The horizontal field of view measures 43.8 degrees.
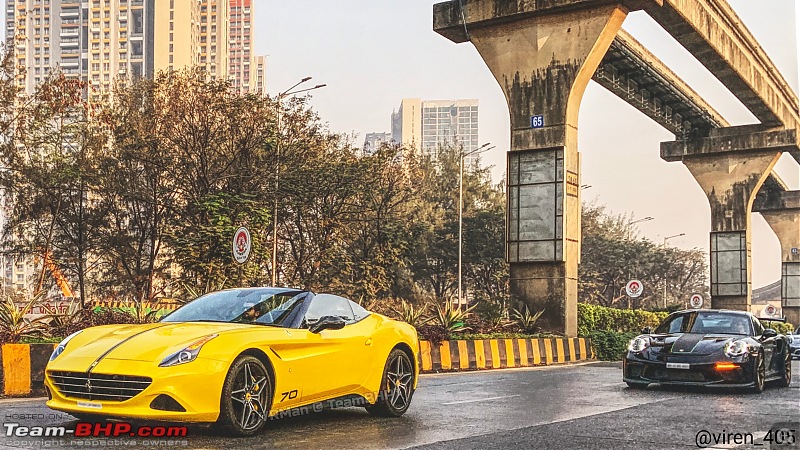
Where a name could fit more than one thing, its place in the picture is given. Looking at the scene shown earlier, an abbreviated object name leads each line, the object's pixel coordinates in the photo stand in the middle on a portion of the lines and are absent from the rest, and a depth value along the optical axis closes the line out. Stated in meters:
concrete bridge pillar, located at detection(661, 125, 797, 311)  50.22
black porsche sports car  13.70
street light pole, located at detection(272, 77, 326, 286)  36.31
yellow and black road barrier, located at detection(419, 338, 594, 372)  19.55
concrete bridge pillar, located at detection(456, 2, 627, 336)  26.69
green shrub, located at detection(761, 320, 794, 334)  55.84
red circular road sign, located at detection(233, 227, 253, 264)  19.72
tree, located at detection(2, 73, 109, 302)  41.41
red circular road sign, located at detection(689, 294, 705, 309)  47.28
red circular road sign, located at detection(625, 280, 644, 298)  39.84
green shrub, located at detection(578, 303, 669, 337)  30.67
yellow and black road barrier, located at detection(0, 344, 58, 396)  11.62
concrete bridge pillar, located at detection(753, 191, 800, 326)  70.75
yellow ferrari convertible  7.38
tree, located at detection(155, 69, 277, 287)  41.44
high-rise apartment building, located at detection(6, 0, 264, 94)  165.88
